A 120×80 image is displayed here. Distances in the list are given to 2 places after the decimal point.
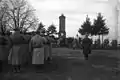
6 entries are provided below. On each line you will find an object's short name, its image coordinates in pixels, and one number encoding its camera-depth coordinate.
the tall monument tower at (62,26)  49.98
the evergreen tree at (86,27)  42.12
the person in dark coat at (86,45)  13.52
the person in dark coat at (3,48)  9.05
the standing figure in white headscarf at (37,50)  8.92
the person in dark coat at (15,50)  8.61
